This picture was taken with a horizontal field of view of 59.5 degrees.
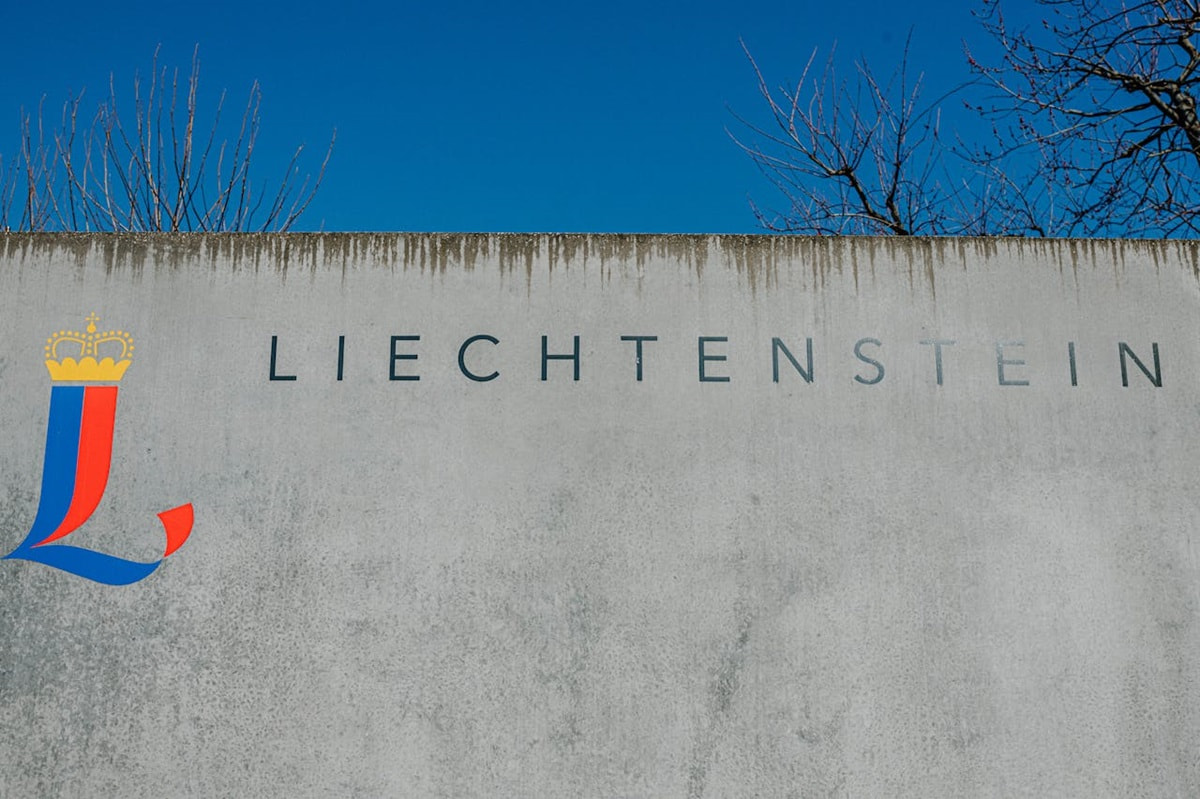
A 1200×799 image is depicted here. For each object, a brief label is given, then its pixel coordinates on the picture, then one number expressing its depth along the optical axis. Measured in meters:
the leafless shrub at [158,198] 7.04
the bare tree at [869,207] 7.57
